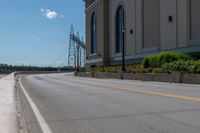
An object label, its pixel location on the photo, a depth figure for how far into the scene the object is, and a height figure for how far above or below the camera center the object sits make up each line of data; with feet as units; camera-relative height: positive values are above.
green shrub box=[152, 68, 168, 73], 129.06 +1.07
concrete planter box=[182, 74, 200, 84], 102.02 -1.02
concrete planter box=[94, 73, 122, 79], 165.63 -0.60
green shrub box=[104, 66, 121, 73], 186.61 +1.59
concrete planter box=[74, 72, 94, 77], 220.60 -0.22
